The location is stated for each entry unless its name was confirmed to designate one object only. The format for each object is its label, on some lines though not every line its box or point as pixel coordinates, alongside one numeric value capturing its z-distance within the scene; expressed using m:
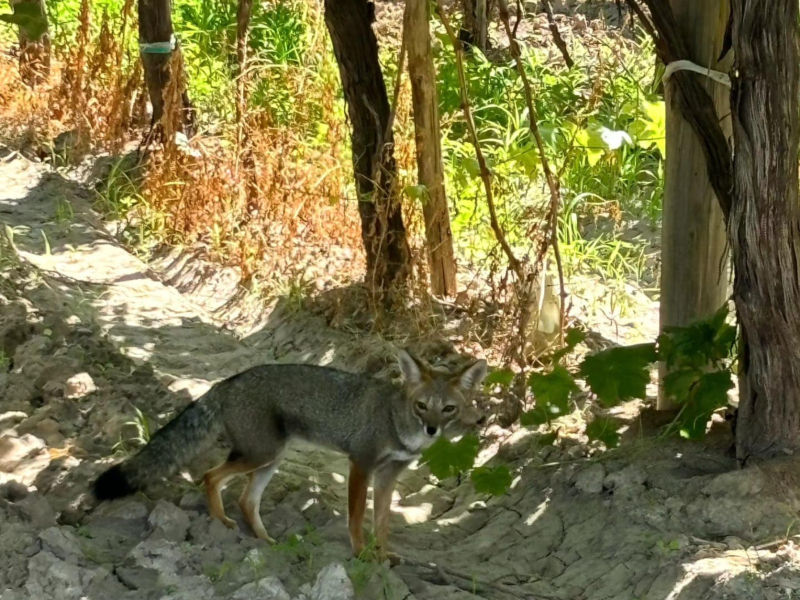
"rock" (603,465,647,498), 5.06
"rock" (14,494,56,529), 4.29
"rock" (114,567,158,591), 4.04
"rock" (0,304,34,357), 6.54
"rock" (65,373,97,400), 5.90
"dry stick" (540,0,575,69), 5.51
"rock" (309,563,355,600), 4.07
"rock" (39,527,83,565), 4.05
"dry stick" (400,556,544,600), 4.49
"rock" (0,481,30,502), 4.60
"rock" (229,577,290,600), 3.95
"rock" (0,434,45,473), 5.03
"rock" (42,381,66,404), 5.84
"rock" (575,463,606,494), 5.22
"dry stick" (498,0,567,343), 5.64
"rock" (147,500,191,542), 4.40
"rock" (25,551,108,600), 3.89
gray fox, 4.86
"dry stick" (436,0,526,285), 5.94
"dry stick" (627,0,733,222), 5.00
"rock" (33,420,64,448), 5.36
